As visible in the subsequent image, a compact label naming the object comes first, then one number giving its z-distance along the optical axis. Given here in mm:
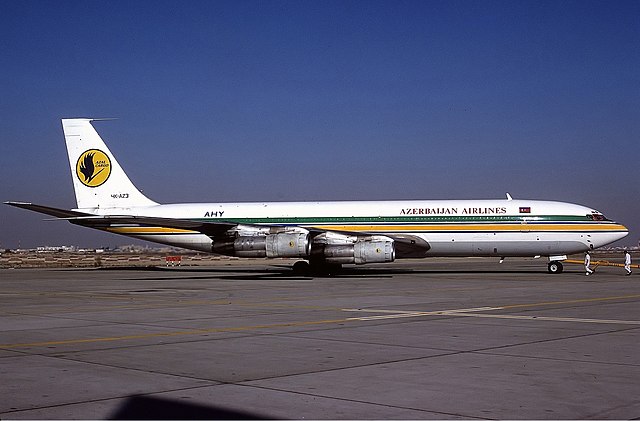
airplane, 35844
